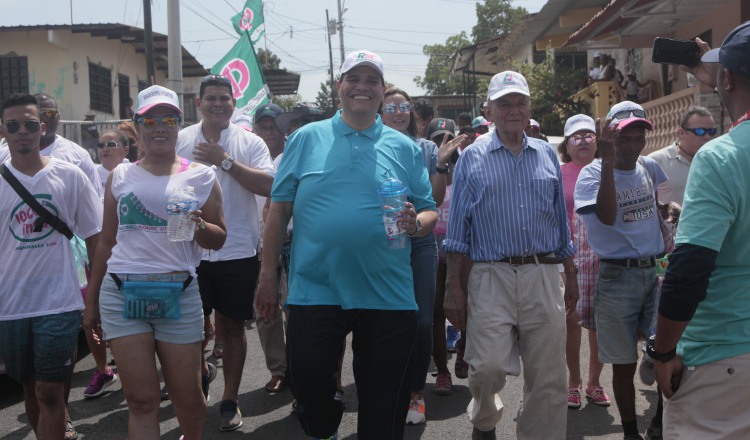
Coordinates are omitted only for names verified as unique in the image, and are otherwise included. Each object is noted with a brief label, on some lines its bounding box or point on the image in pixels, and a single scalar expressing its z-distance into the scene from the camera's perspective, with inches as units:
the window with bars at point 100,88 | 989.8
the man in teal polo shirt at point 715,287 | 113.8
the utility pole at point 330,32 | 2447.0
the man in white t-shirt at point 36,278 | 184.9
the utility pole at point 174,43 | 575.5
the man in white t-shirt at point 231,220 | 229.8
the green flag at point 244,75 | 577.0
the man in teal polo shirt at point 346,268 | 161.9
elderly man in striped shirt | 187.6
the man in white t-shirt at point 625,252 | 211.0
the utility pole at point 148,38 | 869.8
